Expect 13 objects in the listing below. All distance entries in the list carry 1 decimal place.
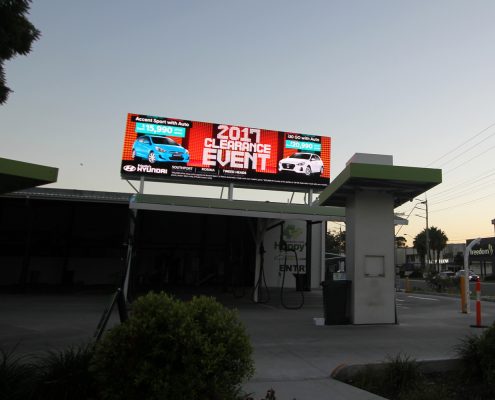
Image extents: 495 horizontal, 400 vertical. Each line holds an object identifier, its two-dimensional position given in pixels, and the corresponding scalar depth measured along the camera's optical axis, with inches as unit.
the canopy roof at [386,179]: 405.4
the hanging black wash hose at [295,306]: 621.6
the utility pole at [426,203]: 2321.9
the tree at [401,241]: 4546.3
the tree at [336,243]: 3770.2
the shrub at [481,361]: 187.8
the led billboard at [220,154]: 938.1
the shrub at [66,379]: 151.7
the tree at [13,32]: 334.6
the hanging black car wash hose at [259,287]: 686.3
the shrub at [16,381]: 144.5
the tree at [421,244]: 3425.2
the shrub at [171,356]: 135.9
